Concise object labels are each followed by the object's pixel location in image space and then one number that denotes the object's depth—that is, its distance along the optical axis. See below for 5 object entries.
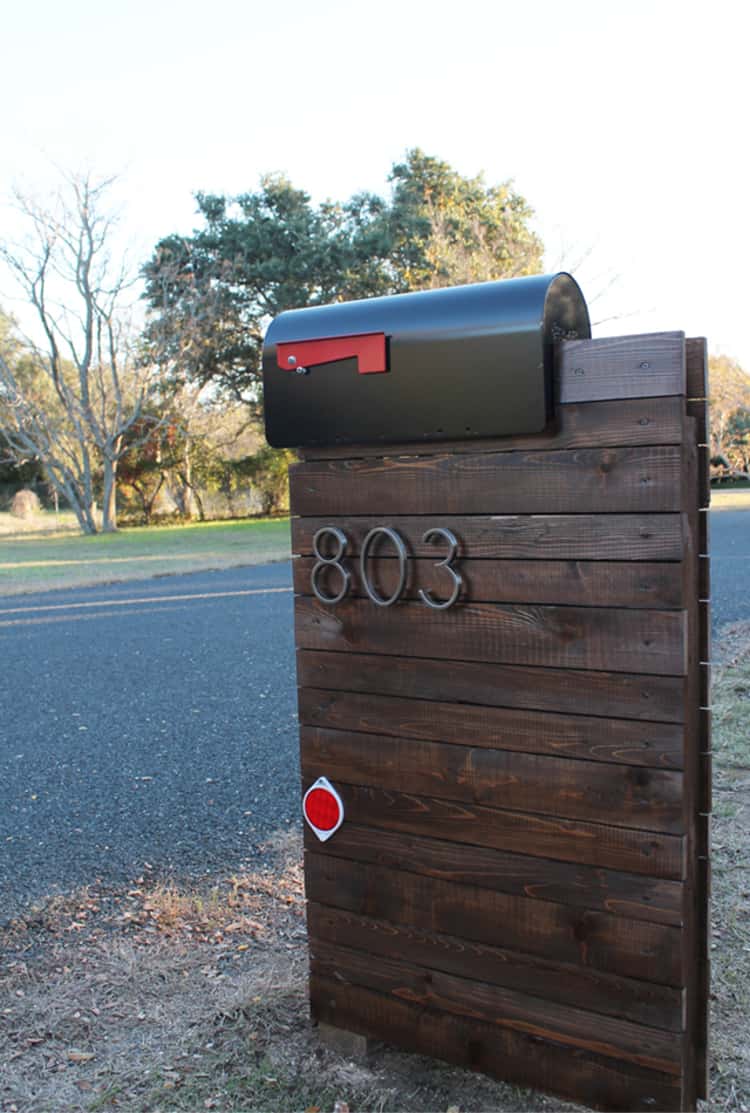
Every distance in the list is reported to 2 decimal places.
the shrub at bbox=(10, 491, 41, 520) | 29.95
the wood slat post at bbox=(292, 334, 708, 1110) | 1.69
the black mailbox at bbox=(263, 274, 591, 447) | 1.72
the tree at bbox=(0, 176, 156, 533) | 24.56
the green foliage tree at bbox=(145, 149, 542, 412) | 25.41
